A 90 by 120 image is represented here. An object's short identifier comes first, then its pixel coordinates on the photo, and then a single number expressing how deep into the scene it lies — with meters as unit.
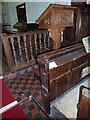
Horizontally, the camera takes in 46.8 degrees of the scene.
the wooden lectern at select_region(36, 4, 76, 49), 1.11
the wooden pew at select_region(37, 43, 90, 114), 1.13
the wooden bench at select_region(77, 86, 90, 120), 0.74
